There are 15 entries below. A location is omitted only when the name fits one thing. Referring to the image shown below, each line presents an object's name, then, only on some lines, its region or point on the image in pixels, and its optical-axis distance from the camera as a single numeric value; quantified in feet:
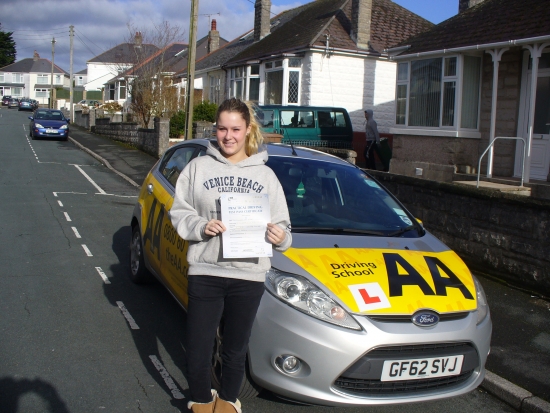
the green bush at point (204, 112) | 71.61
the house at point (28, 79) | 348.59
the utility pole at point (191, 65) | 55.21
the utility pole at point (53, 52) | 210.79
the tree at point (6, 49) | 321.11
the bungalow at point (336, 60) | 74.28
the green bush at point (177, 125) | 75.57
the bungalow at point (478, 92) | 41.50
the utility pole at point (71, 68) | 147.96
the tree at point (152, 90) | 88.28
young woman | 10.45
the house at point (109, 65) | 100.63
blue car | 90.53
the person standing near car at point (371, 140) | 52.95
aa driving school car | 11.30
